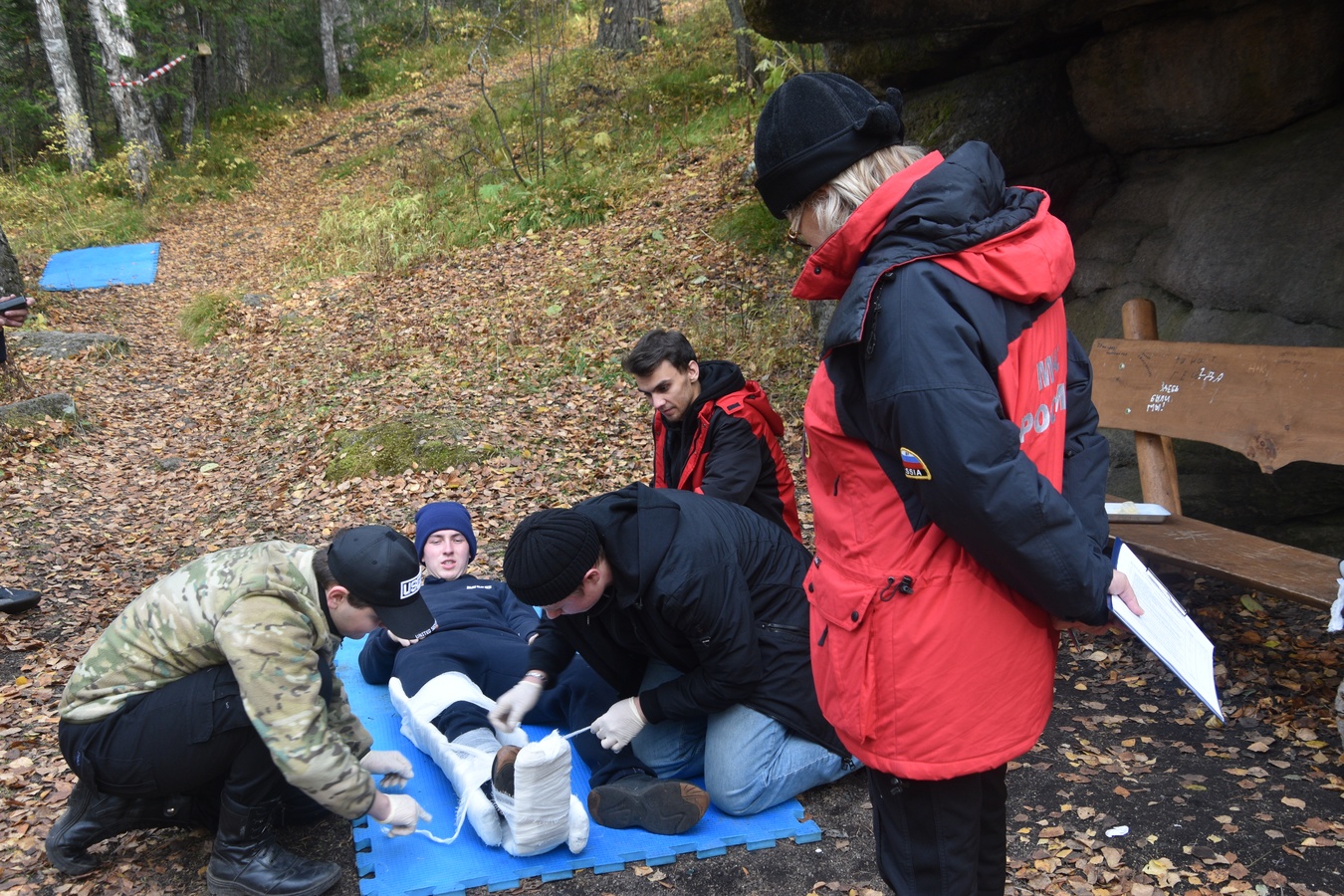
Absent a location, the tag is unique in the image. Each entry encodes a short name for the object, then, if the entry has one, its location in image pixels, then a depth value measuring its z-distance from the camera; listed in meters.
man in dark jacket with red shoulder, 4.20
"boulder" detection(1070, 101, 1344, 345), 4.58
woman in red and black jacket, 1.58
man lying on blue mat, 3.01
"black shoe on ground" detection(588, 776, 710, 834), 3.15
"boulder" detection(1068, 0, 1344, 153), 4.55
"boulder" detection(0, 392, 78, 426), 7.54
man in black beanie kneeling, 2.94
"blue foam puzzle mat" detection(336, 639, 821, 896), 2.99
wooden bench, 3.66
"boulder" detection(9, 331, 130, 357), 9.46
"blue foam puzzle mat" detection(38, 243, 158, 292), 12.48
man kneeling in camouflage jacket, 2.62
